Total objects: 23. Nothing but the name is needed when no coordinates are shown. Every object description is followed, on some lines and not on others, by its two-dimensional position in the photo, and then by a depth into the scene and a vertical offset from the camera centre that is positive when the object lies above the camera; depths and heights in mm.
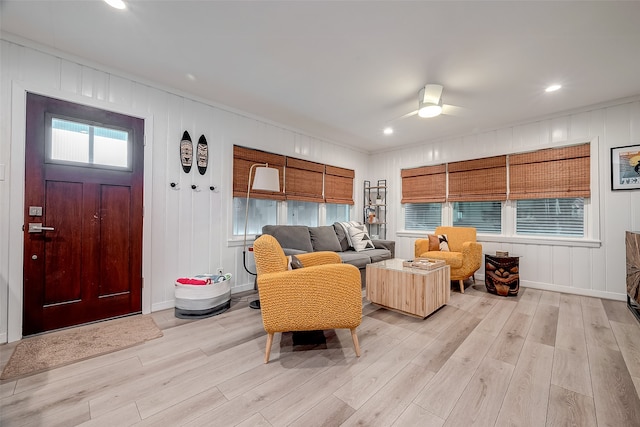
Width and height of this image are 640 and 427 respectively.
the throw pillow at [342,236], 4248 -345
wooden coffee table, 2609 -775
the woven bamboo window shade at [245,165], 3566 +686
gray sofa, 3553 -419
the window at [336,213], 5094 +42
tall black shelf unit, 5445 +157
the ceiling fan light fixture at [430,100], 2801 +1271
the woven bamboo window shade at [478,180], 4102 +598
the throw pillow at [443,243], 4051 -427
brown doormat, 1811 -1051
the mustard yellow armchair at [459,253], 3557 -542
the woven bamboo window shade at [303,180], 4250 +592
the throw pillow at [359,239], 4184 -386
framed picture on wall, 3143 +603
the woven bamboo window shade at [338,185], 4879 +591
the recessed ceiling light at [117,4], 1788 +1464
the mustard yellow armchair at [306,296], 1818 -575
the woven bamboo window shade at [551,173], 3480 +609
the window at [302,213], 4381 +34
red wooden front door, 2260 -10
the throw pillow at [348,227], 4289 -199
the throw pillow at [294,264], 2045 -388
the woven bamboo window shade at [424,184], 4715 +590
